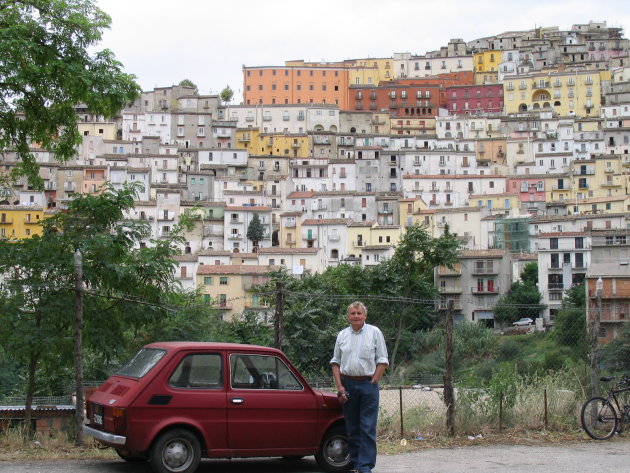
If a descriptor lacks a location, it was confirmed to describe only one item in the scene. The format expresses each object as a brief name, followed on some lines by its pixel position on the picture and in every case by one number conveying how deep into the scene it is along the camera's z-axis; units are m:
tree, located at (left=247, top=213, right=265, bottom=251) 94.94
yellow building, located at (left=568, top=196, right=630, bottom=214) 94.25
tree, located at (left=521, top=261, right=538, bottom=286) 74.29
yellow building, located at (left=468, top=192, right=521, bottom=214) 99.00
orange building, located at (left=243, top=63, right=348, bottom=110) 131.75
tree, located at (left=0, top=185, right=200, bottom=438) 11.03
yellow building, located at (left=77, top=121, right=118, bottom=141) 112.50
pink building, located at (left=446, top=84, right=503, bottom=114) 132.75
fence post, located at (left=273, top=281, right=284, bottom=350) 11.17
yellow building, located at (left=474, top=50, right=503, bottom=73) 143.25
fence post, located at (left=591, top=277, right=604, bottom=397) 12.01
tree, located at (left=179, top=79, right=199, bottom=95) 137.71
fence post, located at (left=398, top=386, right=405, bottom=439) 11.66
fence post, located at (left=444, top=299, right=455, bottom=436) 11.67
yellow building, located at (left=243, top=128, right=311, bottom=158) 117.75
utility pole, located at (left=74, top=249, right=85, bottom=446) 10.42
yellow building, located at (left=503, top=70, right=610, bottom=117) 130.25
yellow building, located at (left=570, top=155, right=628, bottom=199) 103.94
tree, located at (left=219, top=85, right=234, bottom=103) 142.12
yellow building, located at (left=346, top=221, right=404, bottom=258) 88.94
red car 9.05
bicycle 11.88
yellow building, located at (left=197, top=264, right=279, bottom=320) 72.00
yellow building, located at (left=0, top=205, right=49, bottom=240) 90.25
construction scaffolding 86.06
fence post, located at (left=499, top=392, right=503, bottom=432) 12.09
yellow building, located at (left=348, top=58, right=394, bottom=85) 140.50
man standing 9.54
